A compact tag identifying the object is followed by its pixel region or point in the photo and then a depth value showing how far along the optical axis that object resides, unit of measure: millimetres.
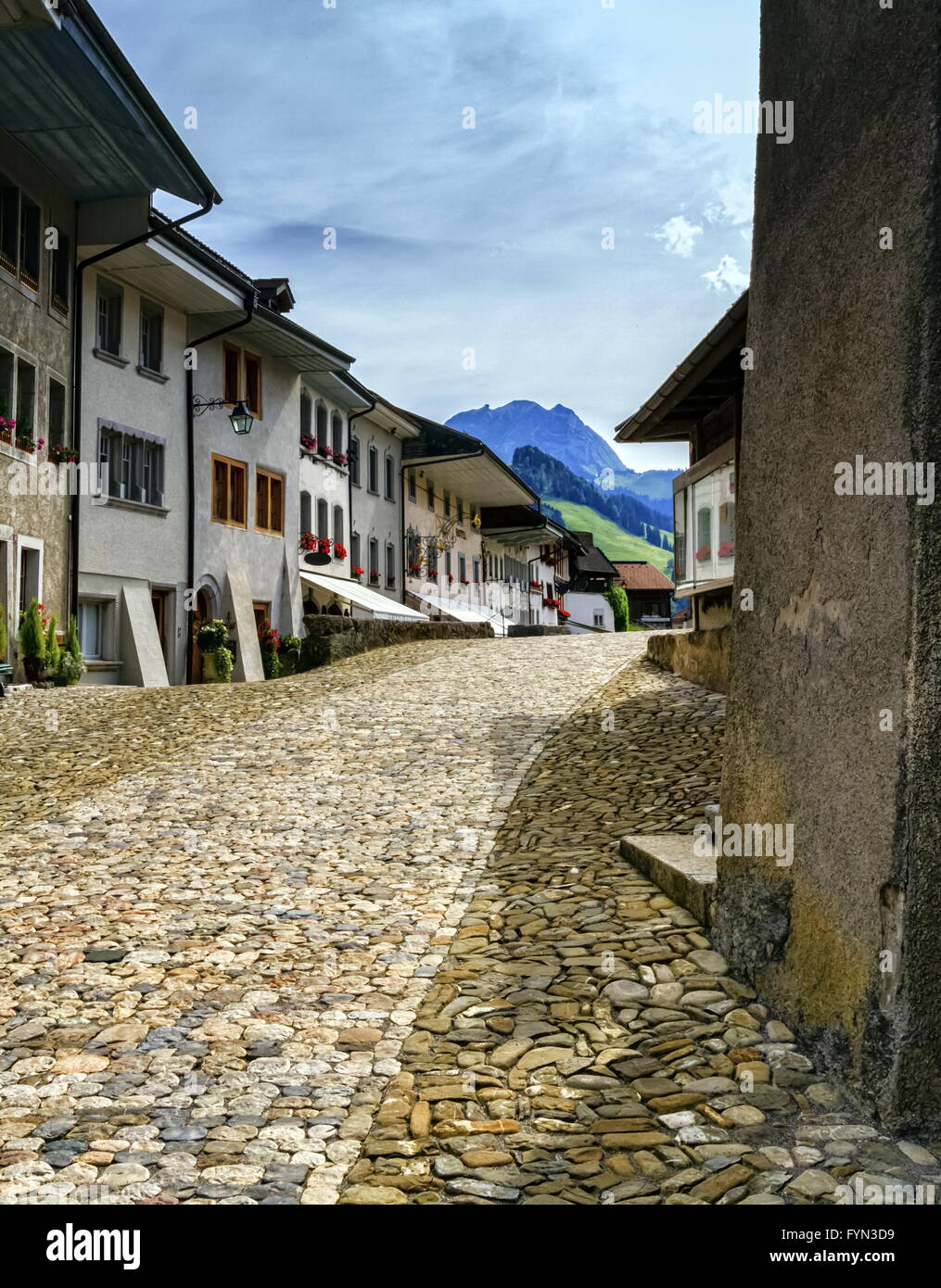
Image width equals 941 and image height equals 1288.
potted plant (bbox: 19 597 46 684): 17375
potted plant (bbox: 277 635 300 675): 26141
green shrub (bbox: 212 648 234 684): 23344
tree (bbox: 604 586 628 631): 77750
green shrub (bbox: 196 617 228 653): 23297
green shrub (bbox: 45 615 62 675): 17734
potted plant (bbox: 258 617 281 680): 25703
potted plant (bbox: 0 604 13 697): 16195
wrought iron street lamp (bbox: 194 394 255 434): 20922
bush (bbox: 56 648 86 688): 18000
